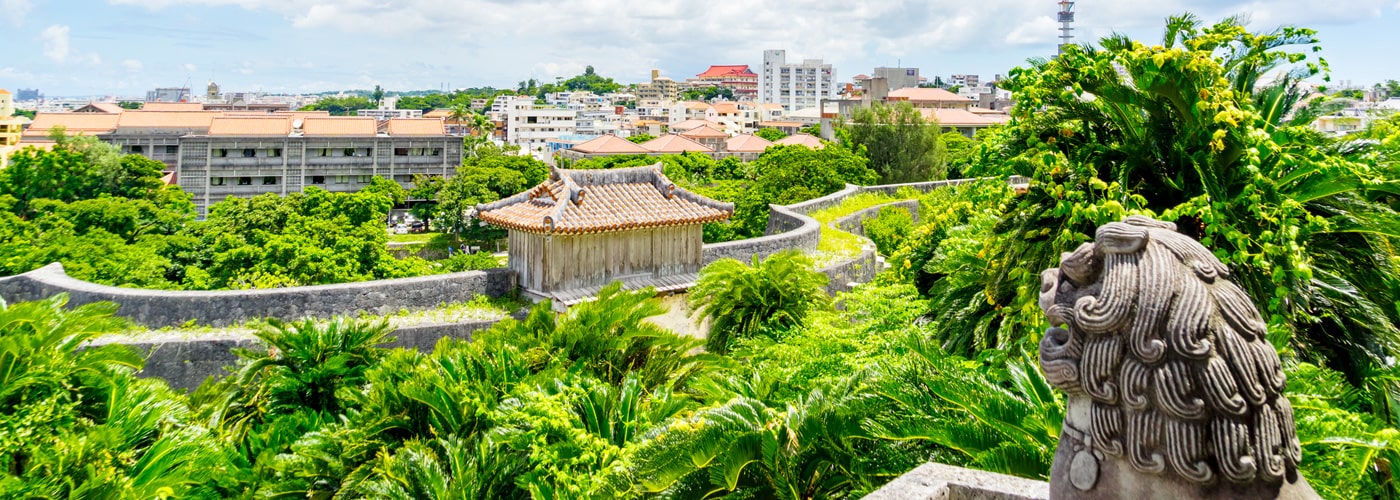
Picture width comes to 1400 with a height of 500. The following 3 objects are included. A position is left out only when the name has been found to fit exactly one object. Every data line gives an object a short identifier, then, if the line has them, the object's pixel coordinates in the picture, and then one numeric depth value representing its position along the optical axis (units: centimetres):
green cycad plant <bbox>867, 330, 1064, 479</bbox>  498
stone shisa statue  317
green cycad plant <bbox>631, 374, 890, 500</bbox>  583
